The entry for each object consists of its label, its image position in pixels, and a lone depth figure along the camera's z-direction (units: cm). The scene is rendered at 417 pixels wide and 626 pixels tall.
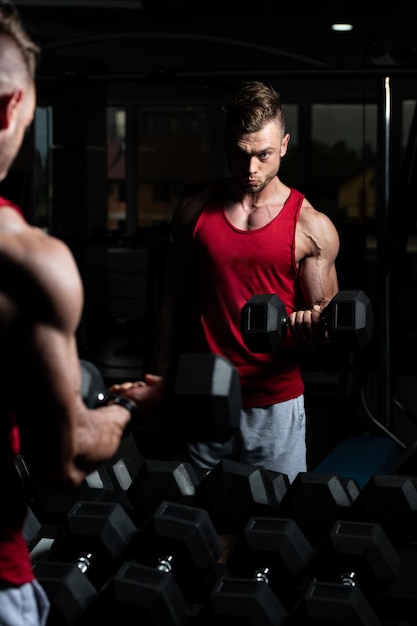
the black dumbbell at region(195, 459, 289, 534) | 235
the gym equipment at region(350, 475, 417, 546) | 224
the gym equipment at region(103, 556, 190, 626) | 192
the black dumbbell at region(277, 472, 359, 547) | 231
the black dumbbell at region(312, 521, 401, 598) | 205
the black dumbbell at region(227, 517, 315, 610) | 210
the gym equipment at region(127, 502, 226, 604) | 211
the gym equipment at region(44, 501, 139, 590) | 218
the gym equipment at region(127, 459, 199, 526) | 240
